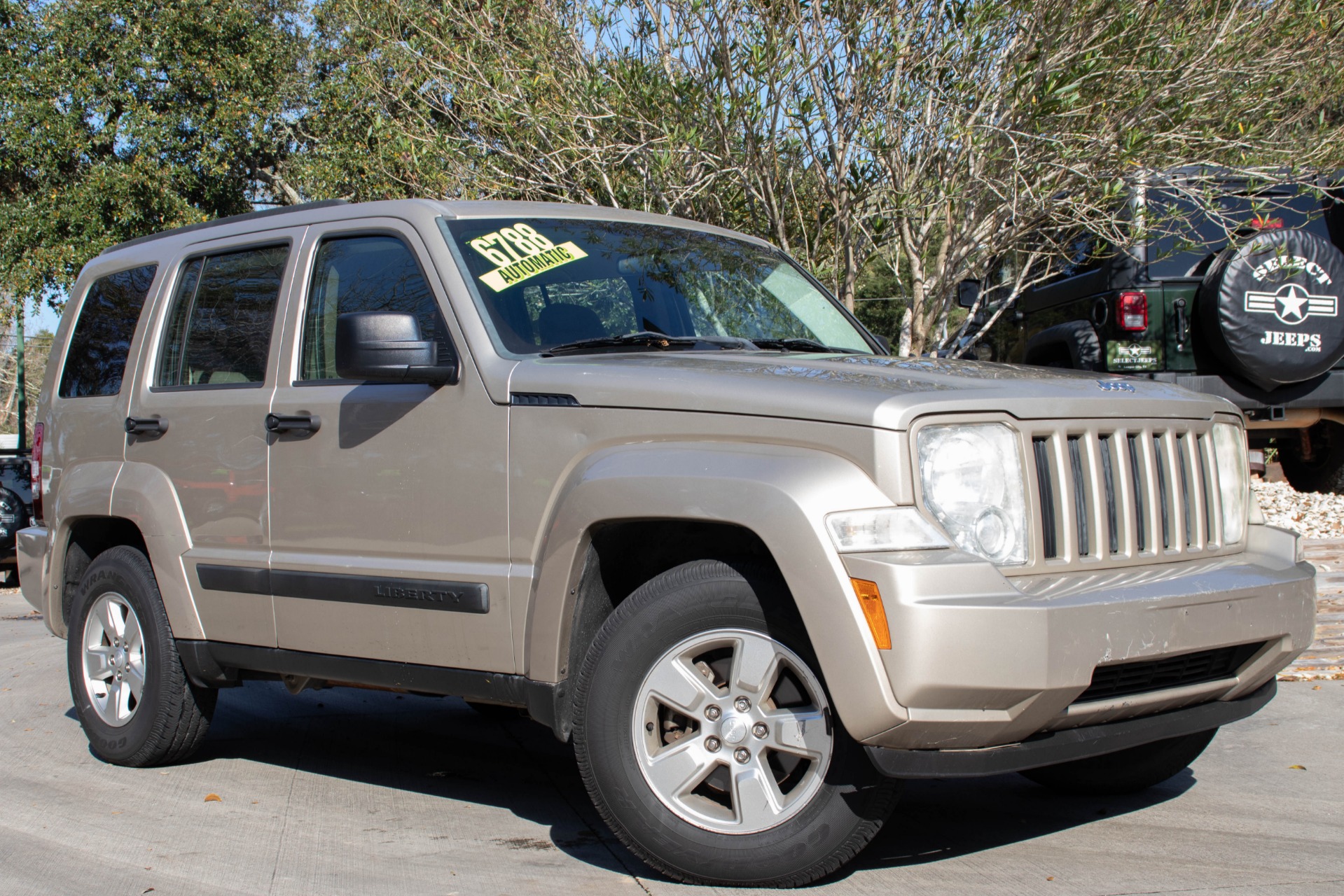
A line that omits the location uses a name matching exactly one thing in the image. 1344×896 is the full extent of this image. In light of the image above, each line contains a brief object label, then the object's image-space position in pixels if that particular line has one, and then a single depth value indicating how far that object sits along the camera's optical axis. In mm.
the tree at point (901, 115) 8023
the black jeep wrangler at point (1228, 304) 8594
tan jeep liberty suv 3125
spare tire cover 8586
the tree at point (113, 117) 16297
